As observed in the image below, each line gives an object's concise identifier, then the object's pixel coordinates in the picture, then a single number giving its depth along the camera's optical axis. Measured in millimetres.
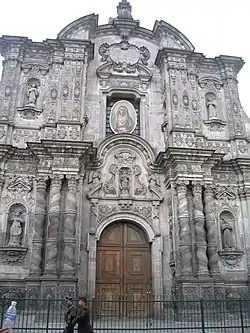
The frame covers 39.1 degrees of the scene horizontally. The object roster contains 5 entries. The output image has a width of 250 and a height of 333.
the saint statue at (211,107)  15083
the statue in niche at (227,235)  12883
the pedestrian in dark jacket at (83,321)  6008
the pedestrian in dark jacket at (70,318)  6367
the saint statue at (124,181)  13248
